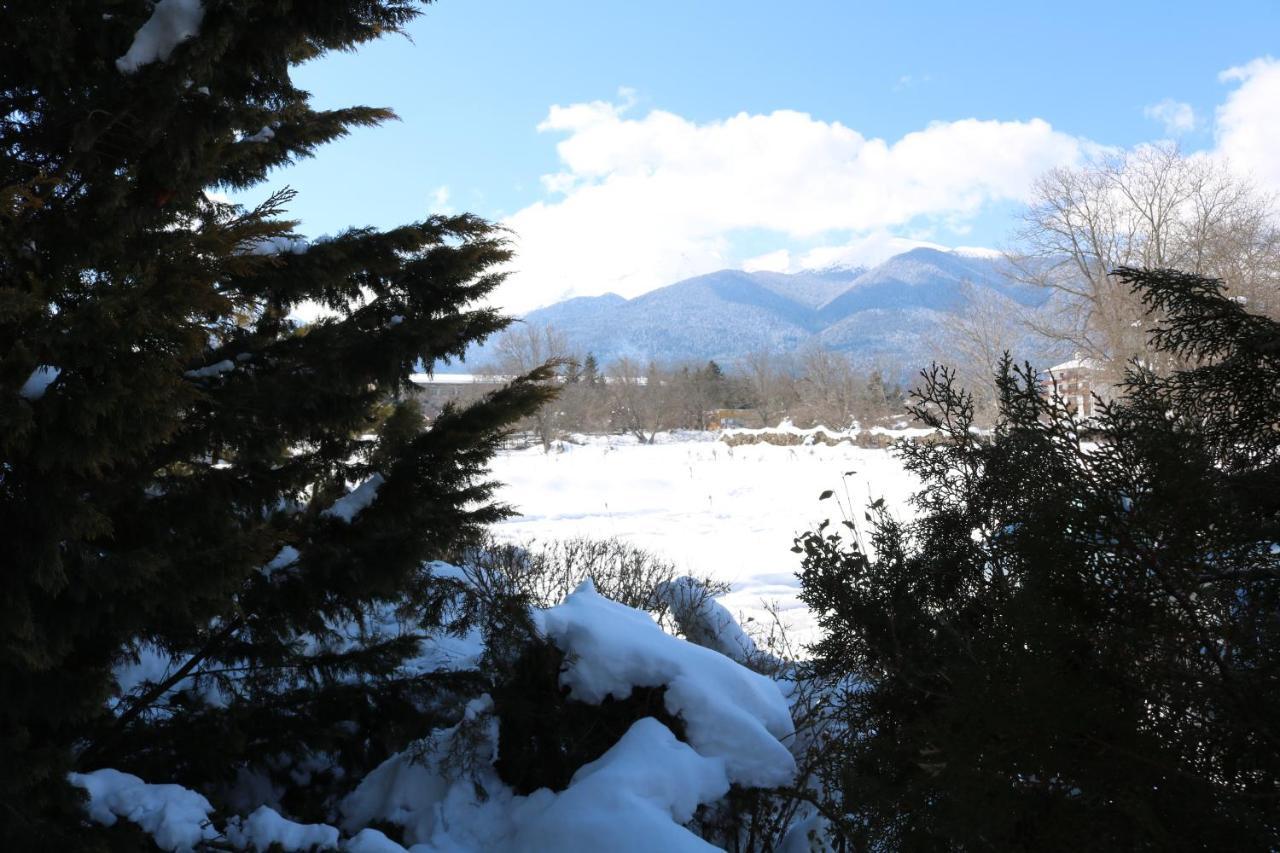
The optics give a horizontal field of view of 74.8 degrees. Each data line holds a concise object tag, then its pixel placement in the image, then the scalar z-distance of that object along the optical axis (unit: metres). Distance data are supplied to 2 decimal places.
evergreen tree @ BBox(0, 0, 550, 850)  2.26
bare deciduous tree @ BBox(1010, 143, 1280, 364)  22.92
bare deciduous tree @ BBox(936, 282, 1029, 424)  31.62
